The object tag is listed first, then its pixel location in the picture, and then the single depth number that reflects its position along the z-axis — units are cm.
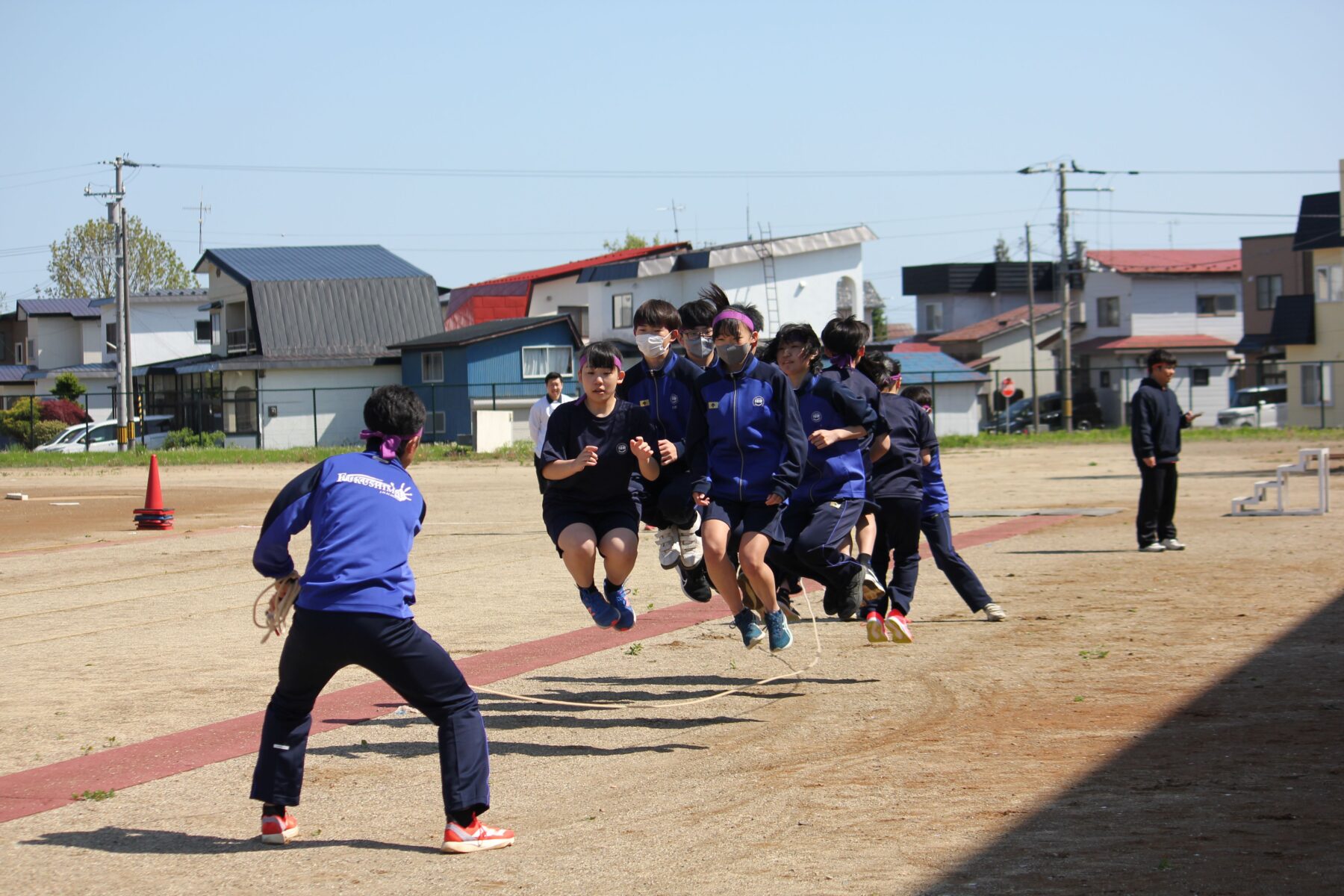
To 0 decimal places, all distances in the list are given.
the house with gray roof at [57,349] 7125
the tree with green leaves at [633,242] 10388
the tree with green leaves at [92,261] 9144
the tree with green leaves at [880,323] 9239
